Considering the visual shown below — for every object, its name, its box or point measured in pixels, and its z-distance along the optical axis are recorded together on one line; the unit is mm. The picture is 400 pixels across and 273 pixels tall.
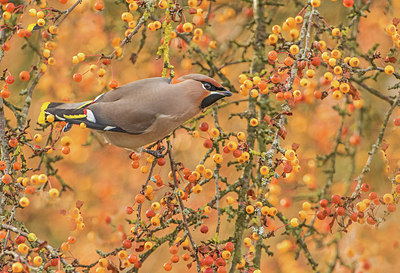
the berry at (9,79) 6496
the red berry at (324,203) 6465
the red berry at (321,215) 6450
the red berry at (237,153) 6156
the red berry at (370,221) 6374
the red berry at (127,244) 6142
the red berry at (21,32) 6272
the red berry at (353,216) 6362
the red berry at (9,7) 6629
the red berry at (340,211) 6176
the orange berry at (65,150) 6527
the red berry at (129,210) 6687
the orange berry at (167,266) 6234
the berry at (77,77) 6785
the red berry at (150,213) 6309
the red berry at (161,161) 6854
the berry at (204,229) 6570
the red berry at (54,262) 5164
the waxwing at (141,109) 7336
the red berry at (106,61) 6338
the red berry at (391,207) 6437
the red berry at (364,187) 6460
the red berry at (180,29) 6605
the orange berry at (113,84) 7247
